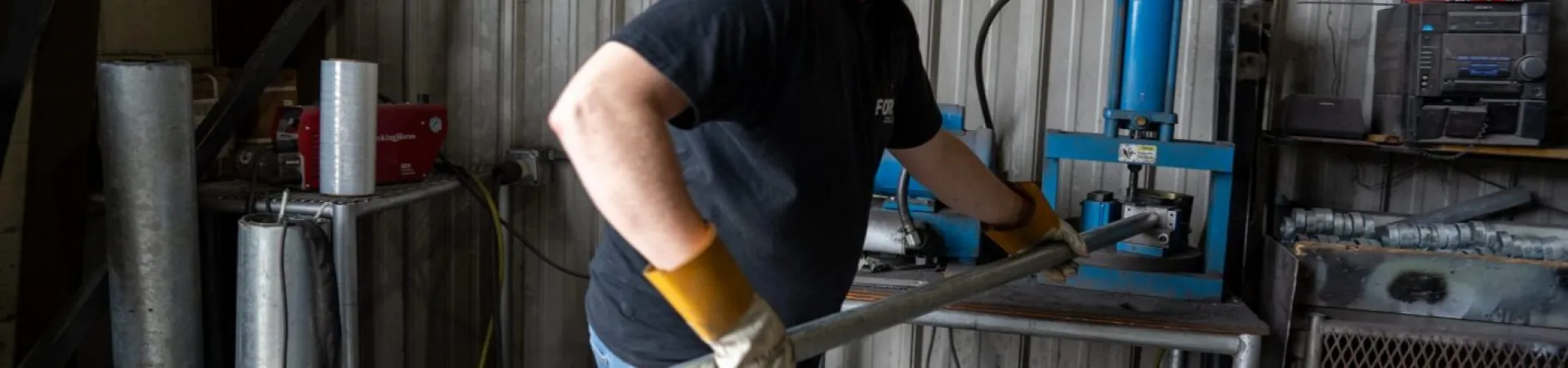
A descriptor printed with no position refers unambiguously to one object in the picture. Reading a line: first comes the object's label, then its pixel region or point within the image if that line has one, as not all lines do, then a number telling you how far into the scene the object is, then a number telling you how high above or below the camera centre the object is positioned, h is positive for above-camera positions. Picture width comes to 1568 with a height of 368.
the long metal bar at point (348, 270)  2.19 -0.34
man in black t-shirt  1.14 -0.07
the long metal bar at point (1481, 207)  2.41 -0.18
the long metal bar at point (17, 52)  1.92 +0.02
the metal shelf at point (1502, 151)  2.28 -0.06
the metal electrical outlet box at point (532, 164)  2.88 -0.19
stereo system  2.22 +0.08
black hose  2.53 +0.08
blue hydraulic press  2.26 -0.09
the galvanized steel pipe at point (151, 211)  2.02 -0.23
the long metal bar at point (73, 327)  2.12 -0.45
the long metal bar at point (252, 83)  2.32 -0.02
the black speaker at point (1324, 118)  2.38 -0.01
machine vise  2.37 -0.25
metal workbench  2.09 -0.36
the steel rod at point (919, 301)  1.28 -0.24
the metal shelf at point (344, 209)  2.20 -0.24
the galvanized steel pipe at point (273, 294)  2.09 -0.37
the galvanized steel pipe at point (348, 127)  2.21 -0.09
